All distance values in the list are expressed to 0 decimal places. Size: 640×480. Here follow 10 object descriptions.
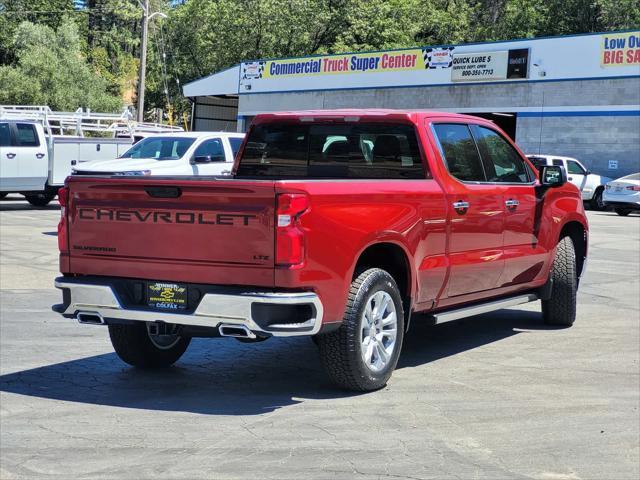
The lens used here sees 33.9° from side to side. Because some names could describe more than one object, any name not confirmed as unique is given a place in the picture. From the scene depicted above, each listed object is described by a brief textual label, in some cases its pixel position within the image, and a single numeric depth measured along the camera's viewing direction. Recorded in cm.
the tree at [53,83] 6569
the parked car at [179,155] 1842
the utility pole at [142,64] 4388
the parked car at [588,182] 3469
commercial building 3953
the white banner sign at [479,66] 4350
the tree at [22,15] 8600
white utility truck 2427
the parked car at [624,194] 3069
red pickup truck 656
